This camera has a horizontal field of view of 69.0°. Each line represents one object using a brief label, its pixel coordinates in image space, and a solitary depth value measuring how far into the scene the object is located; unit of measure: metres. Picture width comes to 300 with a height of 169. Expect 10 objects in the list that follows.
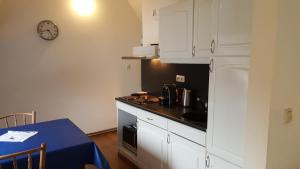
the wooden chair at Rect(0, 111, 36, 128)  2.36
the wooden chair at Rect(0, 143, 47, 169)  1.41
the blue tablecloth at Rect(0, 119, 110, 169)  1.64
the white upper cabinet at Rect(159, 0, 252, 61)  1.48
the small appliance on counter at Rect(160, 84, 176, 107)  2.69
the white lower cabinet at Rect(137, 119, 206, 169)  1.98
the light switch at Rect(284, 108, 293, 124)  1.36
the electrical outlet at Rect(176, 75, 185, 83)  2.82
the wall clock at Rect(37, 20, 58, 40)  3.38
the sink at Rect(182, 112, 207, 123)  2.25
